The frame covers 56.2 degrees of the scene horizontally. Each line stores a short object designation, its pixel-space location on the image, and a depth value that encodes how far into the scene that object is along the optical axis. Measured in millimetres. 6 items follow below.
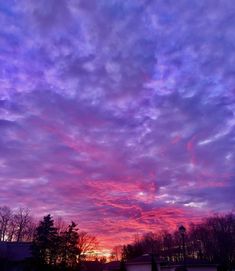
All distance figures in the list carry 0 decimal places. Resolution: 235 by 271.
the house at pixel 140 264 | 35710
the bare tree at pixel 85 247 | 50334
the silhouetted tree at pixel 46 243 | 33532
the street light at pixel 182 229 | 14215
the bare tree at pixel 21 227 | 66281
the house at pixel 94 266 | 59705
